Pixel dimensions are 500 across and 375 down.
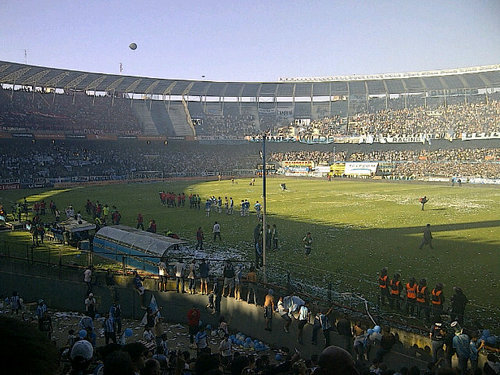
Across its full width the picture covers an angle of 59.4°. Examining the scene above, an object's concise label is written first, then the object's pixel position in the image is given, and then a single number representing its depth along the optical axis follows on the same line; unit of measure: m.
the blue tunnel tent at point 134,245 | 18.22
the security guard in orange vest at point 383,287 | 13.92
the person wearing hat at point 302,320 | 12.23
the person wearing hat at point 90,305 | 15.34
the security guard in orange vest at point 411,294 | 13.11
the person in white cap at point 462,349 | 9.39
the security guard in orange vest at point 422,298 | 12.82
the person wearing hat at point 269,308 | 13.19
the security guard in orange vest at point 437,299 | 12.15
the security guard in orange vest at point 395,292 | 13.61
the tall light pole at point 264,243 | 15.41
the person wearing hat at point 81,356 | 4.12
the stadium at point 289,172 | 17.78
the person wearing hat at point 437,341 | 10.02
